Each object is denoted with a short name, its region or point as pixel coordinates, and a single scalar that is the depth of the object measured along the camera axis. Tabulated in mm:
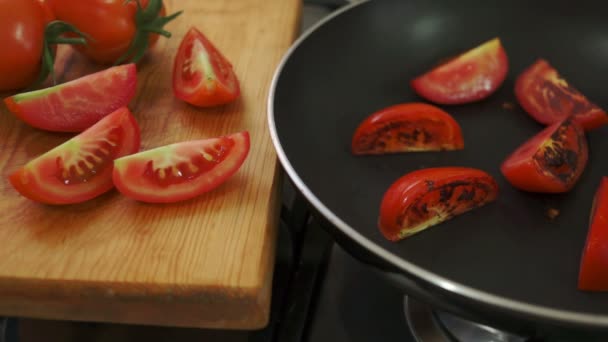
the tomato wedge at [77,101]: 722
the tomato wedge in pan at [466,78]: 855
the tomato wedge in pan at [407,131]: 759
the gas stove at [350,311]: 706
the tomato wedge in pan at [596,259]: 595
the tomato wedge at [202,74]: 749
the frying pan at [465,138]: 594
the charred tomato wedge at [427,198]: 650
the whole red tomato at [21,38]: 734
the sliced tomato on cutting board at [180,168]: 636
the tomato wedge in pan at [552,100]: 816
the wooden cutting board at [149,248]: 570
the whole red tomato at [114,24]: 782
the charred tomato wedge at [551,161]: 701
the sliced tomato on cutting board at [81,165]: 628
